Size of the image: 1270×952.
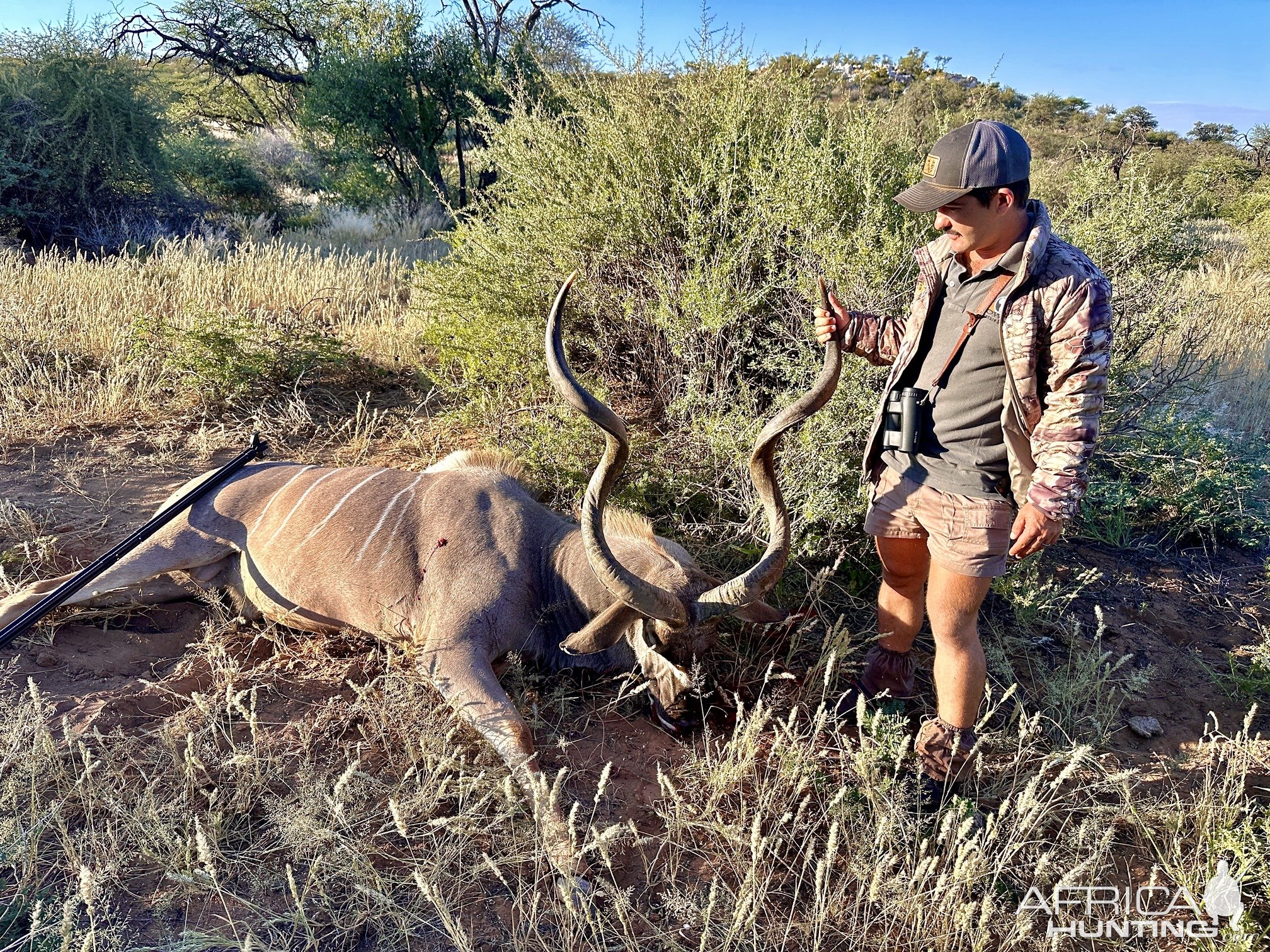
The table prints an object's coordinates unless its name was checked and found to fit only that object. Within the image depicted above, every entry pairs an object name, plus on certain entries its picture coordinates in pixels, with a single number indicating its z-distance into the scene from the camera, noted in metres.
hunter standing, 2.25
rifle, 3.09
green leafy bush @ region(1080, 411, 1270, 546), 4.68
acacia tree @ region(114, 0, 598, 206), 12.79
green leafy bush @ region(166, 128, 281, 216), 13.97
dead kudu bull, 2.76
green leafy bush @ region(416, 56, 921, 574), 3.80
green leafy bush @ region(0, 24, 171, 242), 10.02
